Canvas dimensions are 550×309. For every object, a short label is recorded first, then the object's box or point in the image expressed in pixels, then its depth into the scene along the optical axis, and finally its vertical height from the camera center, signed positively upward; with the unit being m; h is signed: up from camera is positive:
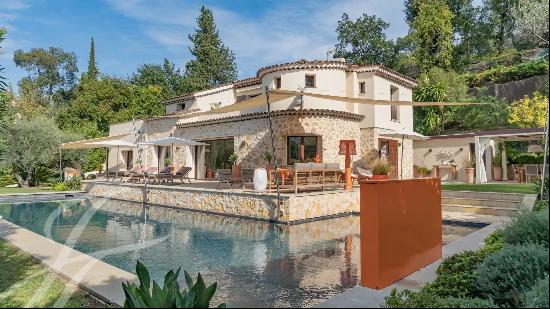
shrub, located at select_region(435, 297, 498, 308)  3.50 -1.36
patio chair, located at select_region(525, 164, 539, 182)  17.25 -0.17
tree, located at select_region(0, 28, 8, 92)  7.91 +1.94
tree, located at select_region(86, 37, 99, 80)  54.50 +14.98
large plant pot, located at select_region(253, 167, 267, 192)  13.68 -0.53
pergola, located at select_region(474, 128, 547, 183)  17.88 +1.59
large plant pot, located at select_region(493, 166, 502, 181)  21.95 -0.40
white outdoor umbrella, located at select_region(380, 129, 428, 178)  18.54 +1.66
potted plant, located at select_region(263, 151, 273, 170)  19.12 +0.48
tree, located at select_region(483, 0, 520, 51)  44.25 +17.97
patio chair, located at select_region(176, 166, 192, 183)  19.07 -0.38
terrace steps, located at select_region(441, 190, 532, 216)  11.93 -1.25
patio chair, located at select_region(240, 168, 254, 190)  14.80 -0.45
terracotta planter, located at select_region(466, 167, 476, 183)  20.78 -0.44
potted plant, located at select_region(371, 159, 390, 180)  16.28 -0.17
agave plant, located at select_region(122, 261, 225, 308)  3.20 -1.22
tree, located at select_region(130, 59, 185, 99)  51.09 +13.06
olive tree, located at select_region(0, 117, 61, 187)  25.25 +1.39
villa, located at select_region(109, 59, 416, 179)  19.12 +2.67
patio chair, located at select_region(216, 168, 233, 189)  15.59 -0.39
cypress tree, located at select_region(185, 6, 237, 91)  47.81 +14.64
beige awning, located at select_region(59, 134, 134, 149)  23.47 +1.43
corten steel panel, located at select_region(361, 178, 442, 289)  4.88 -0.96
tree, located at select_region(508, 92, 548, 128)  23.77 +3.66
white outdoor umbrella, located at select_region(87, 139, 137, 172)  23.05 +1.43
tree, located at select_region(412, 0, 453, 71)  37.22 +13.57
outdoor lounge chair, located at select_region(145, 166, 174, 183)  18.83 -0.49
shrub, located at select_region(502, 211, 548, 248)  4.42 -0.82
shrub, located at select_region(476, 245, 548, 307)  3.86 -1.20
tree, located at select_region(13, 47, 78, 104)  66.19 +18.89
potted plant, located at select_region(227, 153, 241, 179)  15.94 -0.05
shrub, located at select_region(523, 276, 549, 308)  3.18 -1.19
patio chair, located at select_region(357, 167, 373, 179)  15.53 -0.34
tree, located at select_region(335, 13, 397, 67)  42.78 +14.92
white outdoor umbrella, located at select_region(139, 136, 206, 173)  19.45 +1.35
